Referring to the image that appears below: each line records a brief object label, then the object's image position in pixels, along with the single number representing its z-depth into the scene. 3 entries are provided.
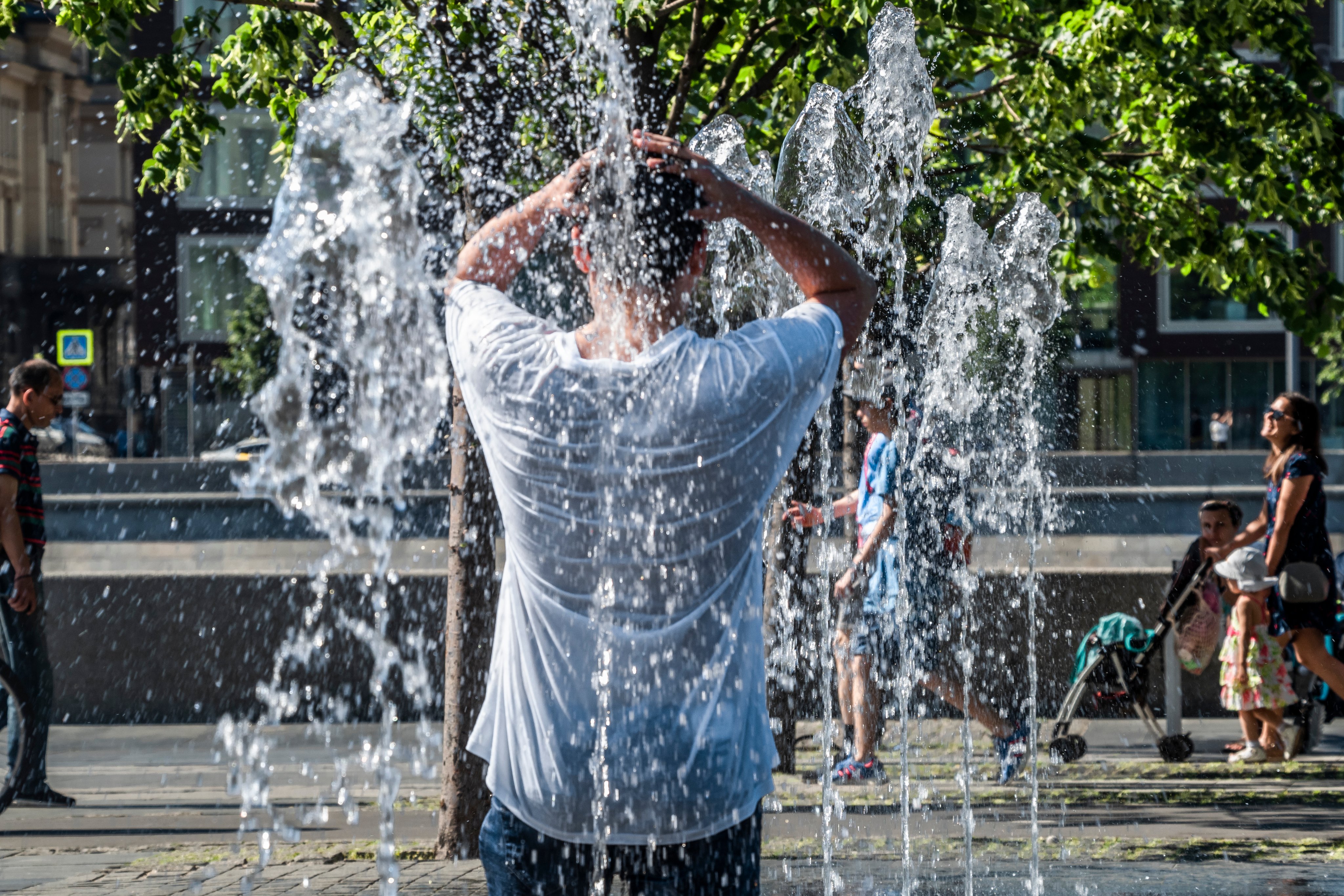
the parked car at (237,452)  68.00
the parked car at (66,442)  83.56
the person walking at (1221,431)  79.94
